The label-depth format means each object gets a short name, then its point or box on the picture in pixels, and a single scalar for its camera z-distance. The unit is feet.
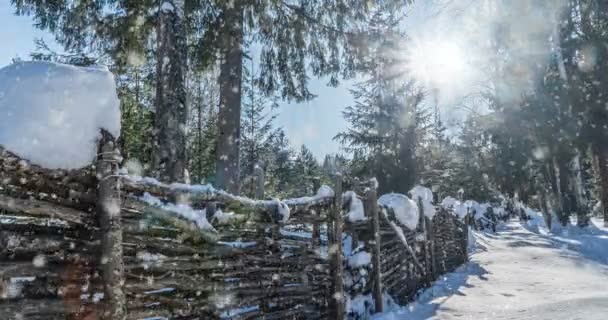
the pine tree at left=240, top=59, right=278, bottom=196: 104.22
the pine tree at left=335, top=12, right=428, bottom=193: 79.25
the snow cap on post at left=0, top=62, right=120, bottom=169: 7.14
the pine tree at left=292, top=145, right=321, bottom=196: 158.42
